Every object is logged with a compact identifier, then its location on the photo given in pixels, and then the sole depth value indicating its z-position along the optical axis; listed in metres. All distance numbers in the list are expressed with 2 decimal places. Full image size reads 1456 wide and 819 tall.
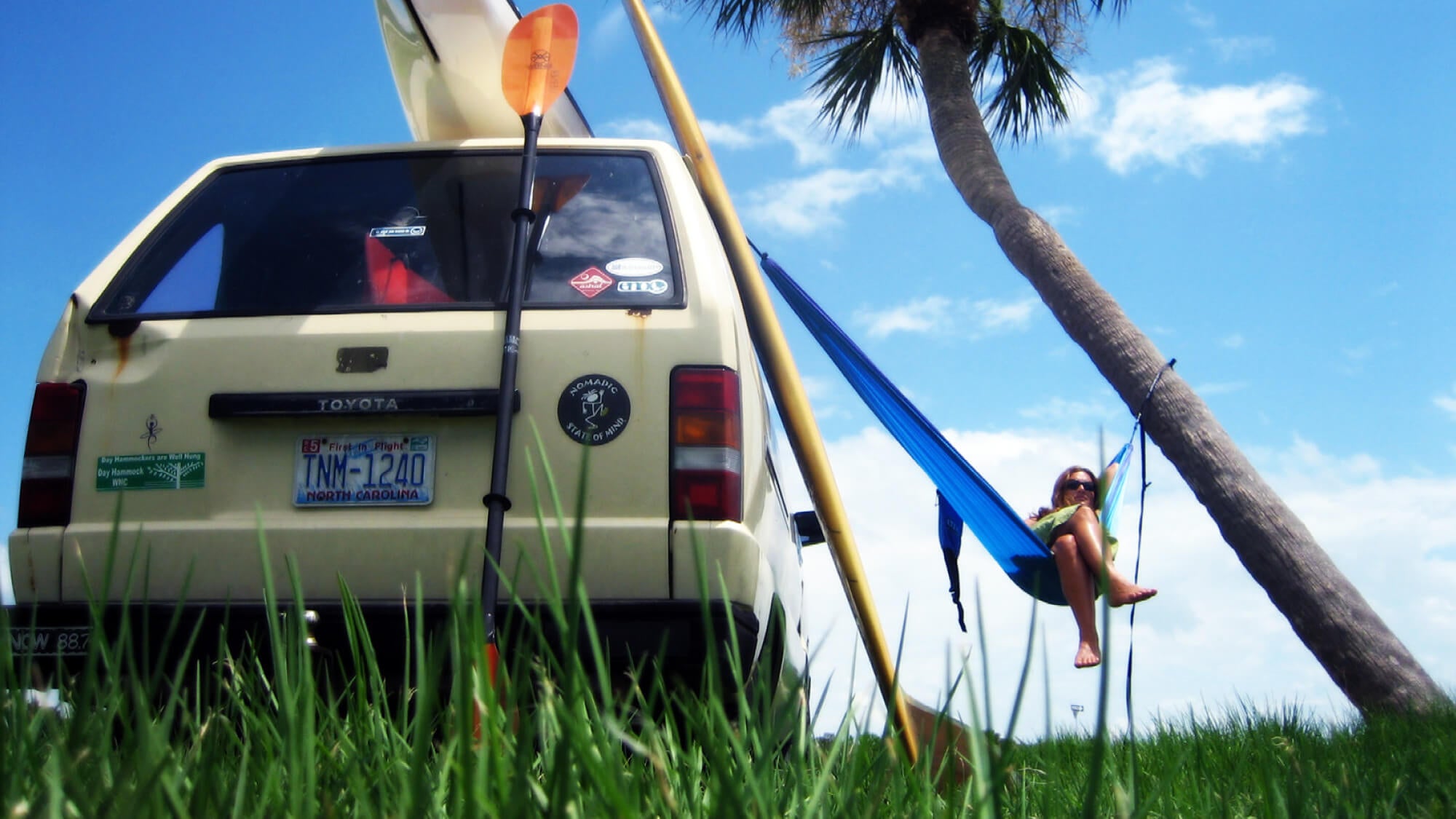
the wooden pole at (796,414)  3.32
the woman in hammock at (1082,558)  5.25
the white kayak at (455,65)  3.71
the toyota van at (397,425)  2.53
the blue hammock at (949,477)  5.75
